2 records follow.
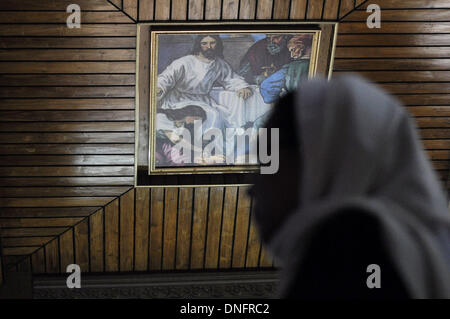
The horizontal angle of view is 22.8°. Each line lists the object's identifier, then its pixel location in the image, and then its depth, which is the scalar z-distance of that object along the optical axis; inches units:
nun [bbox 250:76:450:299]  74.9
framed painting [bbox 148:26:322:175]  221.2
